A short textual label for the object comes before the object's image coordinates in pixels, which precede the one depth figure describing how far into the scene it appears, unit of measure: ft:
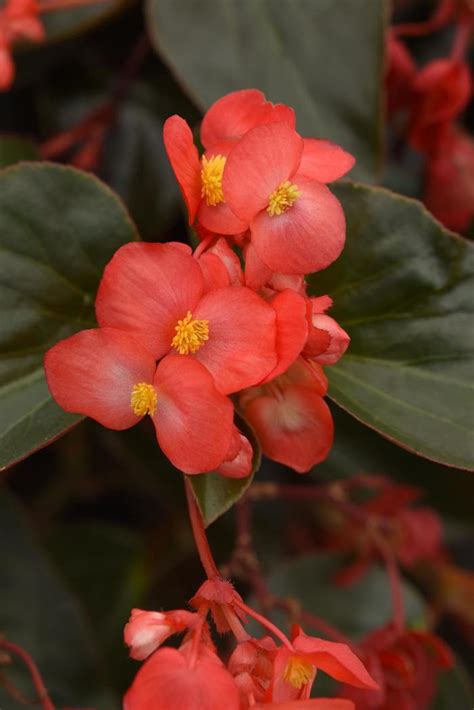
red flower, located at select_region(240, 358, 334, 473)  1.16
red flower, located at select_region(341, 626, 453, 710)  1.38
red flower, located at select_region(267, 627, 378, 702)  1.07
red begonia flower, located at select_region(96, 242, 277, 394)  1.10
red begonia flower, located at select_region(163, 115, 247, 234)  1.14
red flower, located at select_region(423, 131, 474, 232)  1.66
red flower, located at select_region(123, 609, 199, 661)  1.06
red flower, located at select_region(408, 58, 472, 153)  1.59
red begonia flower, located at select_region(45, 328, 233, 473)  1.08
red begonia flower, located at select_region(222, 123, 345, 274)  1.12
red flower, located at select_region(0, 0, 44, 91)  1.44
